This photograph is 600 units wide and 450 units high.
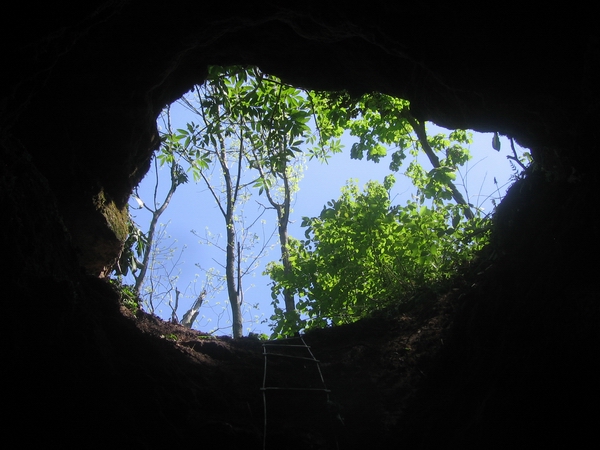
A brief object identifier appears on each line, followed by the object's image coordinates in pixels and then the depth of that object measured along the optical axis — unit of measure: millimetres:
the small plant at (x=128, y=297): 4772
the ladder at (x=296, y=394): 3137
